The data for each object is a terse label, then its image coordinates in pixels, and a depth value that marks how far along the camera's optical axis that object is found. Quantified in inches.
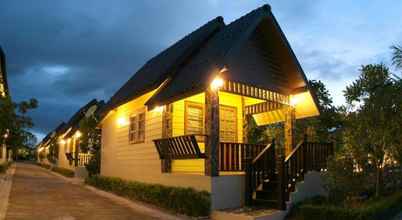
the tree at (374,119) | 395.2
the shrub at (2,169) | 954.1
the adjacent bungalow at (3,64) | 1179.3
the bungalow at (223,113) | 408.8
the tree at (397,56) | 417.7
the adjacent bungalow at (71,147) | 1108.5
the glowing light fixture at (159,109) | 520.3
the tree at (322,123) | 664.4
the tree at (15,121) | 668.1
